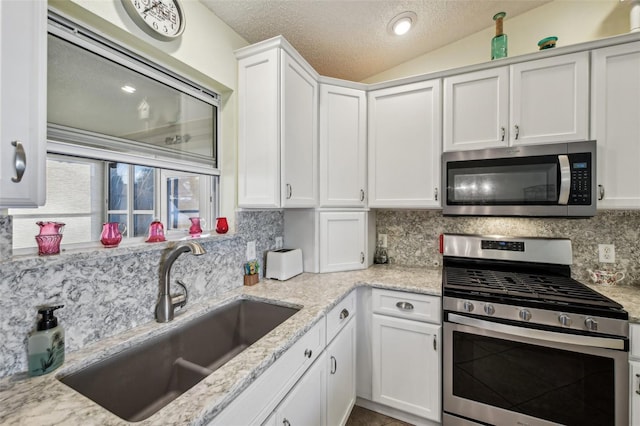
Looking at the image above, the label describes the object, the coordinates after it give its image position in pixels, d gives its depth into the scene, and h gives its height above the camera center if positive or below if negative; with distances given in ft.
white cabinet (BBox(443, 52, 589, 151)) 5.37 +2.29
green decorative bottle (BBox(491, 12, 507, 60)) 6.09 +3.83
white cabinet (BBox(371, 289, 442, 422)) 5.53 -3.09
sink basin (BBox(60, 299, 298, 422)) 3.14 -2.07
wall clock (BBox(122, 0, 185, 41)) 3.69 +2.80
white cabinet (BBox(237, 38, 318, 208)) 5.23 +1.71
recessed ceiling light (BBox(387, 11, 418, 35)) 5.98 +4.28
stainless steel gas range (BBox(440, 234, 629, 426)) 4.35 -2.43
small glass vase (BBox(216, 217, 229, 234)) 5.33 -0.28
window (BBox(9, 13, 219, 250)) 3.35 +1.02
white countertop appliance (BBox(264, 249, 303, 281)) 6.09 -1.22
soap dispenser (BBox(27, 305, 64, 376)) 2.72 -1.38
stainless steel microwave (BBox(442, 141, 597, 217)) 5.24 +0.66
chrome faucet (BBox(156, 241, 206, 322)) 4.01 -1.13
